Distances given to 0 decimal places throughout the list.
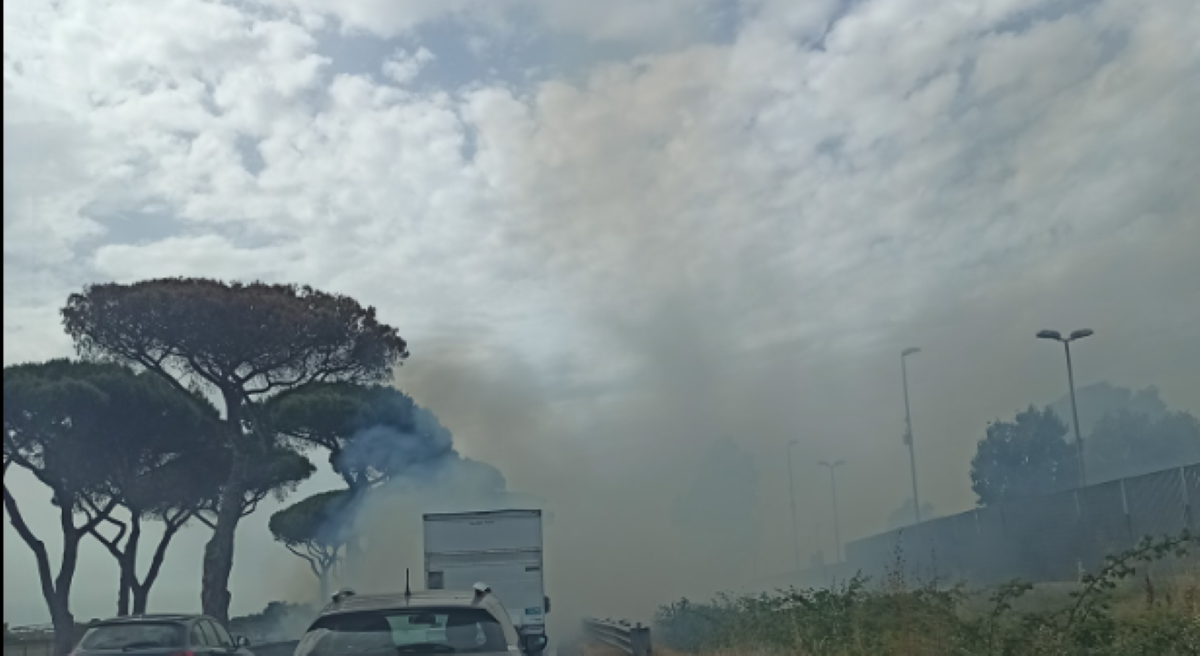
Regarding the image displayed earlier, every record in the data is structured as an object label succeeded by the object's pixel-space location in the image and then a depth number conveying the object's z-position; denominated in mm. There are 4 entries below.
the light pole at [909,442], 46688
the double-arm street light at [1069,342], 38281
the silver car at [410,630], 9320
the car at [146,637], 17234
